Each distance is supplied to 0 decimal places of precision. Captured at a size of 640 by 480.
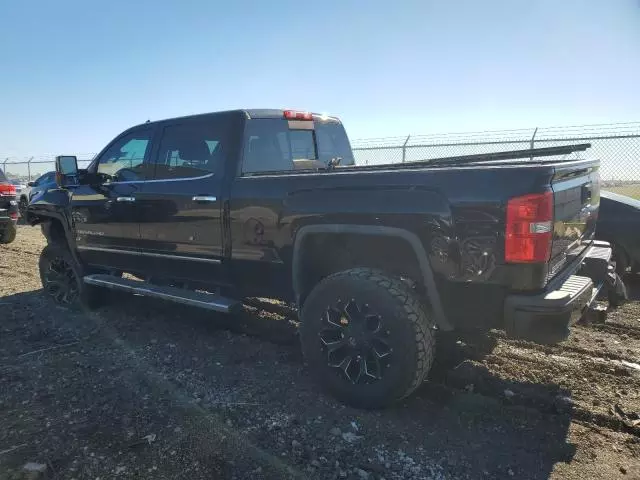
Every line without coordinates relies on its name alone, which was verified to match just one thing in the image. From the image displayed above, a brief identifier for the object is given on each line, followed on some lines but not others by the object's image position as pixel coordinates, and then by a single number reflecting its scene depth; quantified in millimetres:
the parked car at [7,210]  10203
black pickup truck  2730
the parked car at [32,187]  14703
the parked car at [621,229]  5746
